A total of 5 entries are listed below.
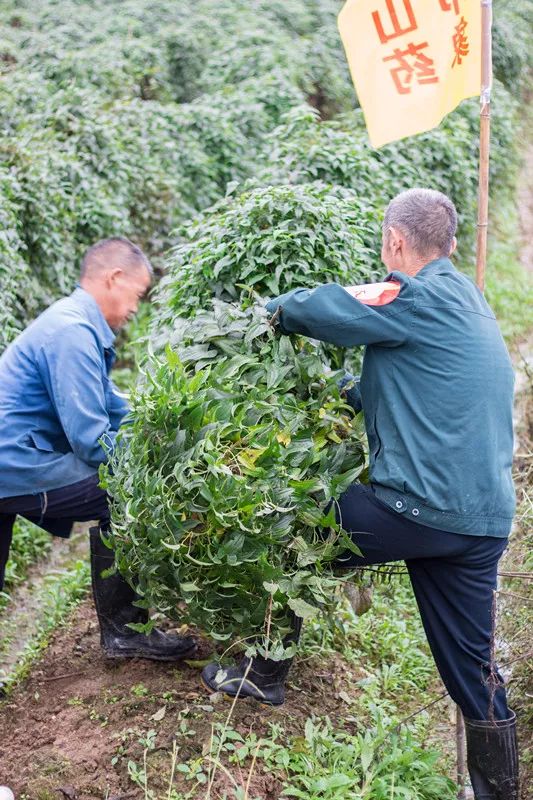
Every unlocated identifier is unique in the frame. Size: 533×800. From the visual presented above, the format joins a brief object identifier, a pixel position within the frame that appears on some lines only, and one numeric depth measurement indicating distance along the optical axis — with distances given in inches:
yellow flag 143.3
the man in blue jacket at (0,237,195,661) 134.7
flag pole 135.4
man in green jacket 111.1
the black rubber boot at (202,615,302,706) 128.7
